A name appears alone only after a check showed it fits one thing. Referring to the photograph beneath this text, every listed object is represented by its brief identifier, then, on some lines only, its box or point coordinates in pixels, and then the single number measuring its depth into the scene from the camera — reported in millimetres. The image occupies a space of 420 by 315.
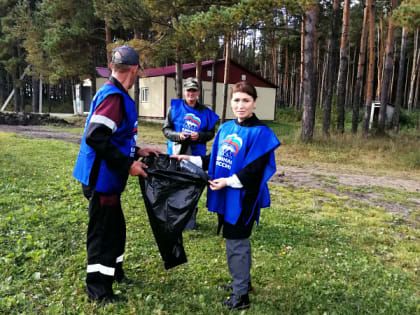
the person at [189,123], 4438
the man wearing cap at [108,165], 2588
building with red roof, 27266
